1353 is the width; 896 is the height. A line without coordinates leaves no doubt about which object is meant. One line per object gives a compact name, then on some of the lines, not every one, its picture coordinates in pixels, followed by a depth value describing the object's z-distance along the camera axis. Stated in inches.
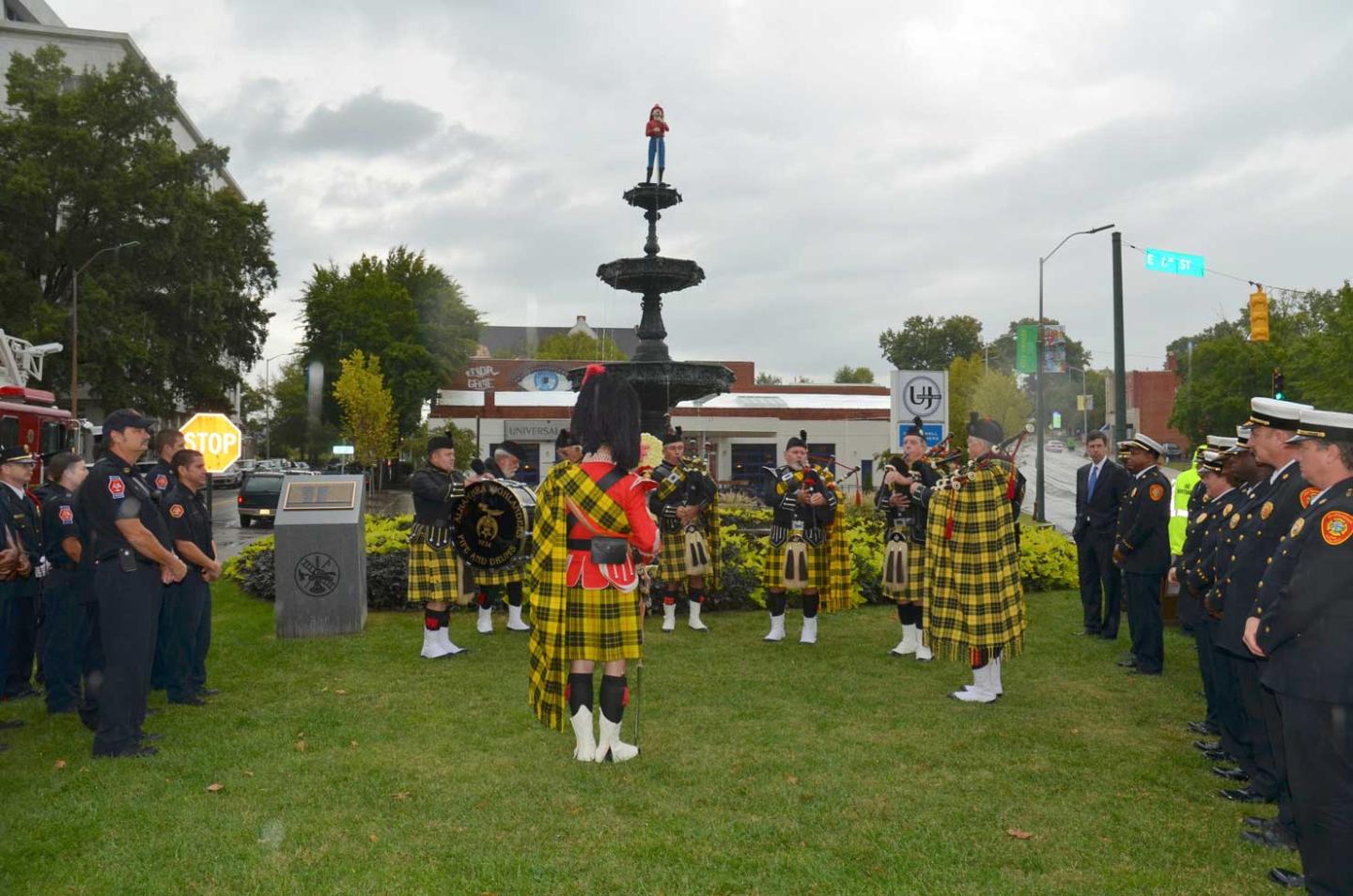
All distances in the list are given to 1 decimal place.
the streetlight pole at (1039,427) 1222.3
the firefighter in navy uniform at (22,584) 302.4
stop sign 588.1
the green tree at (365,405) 1760.6
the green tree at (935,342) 3764.8
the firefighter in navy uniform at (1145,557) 343.9
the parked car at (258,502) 1068.5
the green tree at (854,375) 4650.6
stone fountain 598.2
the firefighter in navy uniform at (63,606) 287.9
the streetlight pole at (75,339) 1294.3
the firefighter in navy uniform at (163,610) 298.5
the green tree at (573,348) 3511.3
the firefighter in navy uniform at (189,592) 295.7
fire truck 598.5
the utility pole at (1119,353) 783.7
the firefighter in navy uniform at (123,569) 238.5
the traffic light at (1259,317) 916.0
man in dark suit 405.1
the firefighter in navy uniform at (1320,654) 148.8
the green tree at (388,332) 2018.9
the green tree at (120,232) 1414.9
